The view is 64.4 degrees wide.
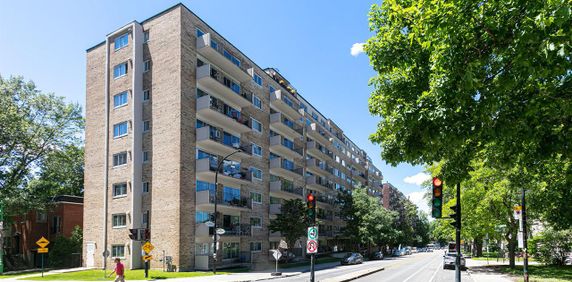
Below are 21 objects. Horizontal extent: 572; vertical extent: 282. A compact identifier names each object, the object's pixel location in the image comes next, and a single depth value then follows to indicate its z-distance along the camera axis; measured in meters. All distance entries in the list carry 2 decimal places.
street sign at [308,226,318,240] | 16.83
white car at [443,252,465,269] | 38.28
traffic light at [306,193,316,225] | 16.39
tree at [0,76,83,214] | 42.19
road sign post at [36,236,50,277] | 29.28
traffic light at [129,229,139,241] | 28.75
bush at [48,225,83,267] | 41.88
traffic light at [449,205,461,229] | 13.23
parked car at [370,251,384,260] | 70.81
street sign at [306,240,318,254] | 16.72
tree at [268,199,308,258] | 45.03
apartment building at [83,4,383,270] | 35.53
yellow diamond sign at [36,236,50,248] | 29.47
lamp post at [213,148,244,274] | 31.05
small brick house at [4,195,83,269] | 46.84
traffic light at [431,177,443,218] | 13.19
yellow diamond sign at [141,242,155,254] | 27.22
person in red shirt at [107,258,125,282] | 19.72
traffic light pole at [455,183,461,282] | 12.72
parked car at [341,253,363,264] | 49.97
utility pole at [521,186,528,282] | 20.00
